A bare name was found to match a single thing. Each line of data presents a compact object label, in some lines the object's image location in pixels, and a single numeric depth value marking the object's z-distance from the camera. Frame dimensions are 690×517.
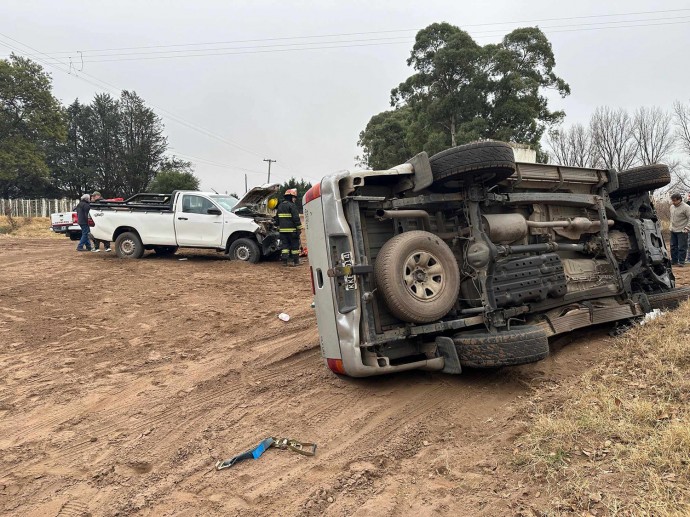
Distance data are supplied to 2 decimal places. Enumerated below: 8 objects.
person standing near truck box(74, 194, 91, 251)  12.74
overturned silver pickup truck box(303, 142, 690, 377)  3.68
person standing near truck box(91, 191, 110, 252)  12.86
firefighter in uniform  10.77
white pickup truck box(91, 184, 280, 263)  11.32
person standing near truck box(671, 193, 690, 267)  9.73
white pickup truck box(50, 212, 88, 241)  18.33
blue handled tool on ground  2.98
